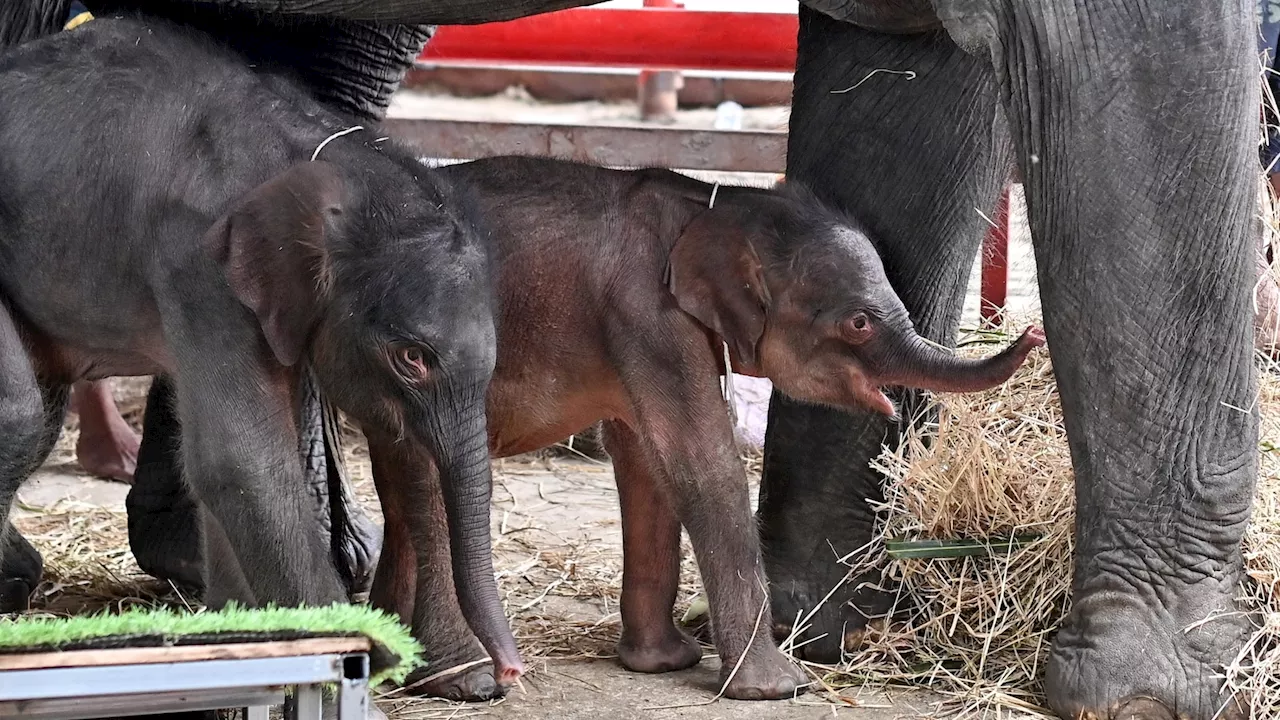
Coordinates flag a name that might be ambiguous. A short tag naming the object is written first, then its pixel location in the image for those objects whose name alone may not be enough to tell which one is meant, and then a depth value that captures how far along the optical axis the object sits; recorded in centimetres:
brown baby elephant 680
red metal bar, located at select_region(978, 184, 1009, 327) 881
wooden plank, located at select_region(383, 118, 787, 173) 1334
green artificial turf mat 465
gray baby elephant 592
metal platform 449
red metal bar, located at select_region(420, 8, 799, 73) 1345
